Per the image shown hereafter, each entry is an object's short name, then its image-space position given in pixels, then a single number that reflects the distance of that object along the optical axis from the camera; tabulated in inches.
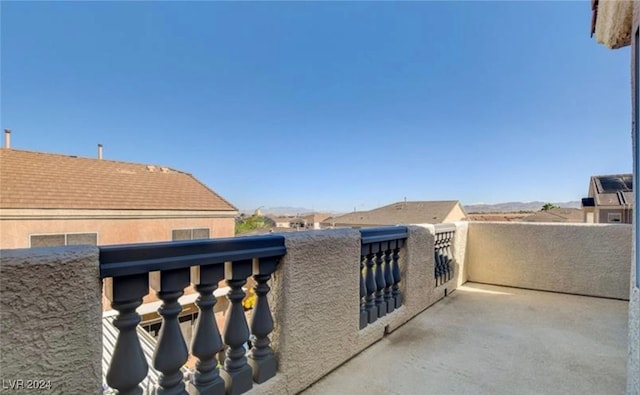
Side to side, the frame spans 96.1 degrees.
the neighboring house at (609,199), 465.7
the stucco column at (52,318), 32.4
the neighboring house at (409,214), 848.9
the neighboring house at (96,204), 319.3
